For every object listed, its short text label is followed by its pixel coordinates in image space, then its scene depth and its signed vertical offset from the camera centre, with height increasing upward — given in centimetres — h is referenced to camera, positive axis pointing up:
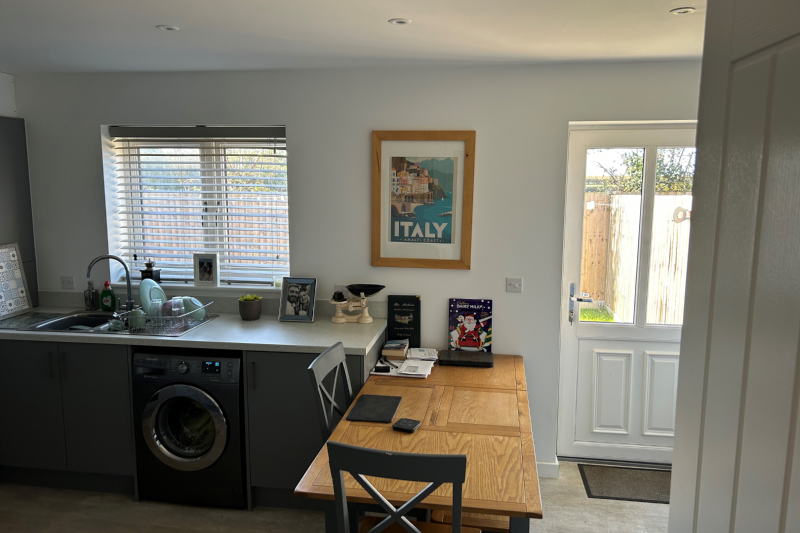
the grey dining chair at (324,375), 229 -72
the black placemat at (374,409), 231 -84
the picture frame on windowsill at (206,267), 354 -35
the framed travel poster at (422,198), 321 +10
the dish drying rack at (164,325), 299 -64
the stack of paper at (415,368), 287 -81
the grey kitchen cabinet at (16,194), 341 +10
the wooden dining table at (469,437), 174 -86
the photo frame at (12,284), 338 -46
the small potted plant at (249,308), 330 -57
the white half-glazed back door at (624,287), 325 -42
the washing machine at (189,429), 285 -114
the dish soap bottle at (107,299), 348 -55
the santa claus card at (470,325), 330 -65
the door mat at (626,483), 309 -152
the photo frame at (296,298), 333 -51
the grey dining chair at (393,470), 149 -69
